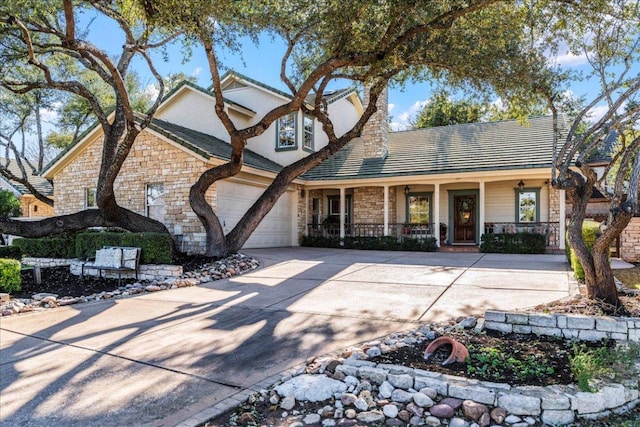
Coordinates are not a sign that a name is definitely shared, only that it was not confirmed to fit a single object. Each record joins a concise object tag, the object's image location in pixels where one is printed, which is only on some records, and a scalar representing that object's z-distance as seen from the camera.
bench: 9.18
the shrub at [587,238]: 7.41
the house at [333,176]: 13.69
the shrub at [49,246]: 11.50
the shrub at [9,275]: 7.73
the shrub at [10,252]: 11.38
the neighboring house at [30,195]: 19.78
